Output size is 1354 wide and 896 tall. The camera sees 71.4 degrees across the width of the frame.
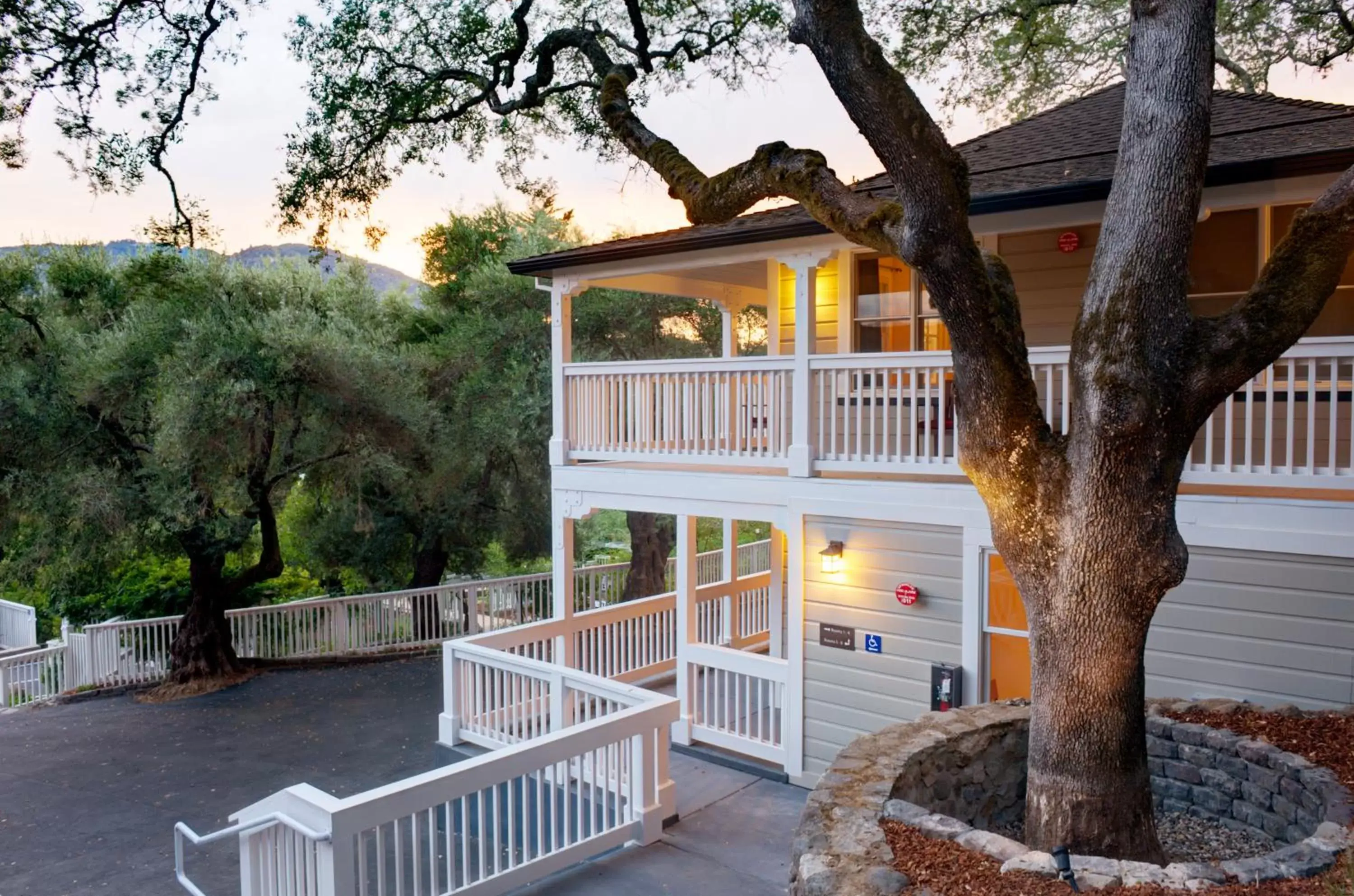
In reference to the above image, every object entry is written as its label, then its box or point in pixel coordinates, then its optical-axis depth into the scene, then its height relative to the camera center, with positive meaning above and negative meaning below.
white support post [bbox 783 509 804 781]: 7.90 -2.06
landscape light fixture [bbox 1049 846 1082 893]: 3.60 -1.76
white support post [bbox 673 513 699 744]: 8.91 -1.89
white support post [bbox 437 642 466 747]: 8.65 -2.67
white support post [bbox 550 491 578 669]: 9.70 -1.49
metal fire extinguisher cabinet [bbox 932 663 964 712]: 6.94 -2.05
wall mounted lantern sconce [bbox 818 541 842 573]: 7.68 -1.19
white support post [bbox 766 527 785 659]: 10.51 -2.05
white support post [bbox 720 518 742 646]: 11.46 -2.06
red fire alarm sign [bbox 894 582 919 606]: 7.28 -1.42
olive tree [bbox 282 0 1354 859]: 3.77 +0.20
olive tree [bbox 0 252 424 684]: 12.62 +0.15
